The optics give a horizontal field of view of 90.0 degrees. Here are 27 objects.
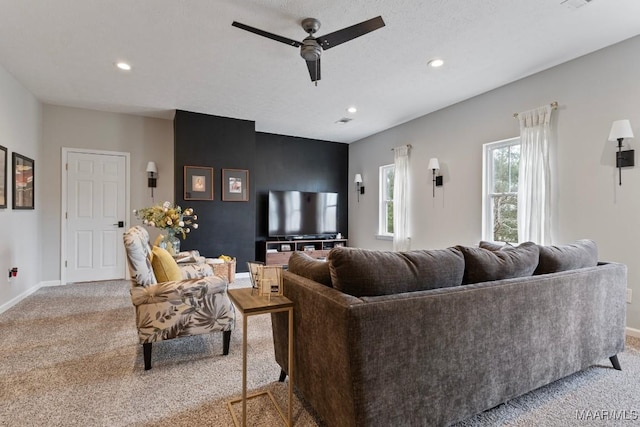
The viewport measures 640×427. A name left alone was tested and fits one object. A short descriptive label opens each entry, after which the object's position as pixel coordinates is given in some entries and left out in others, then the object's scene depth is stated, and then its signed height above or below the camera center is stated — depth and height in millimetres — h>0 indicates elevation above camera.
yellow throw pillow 2514 -432
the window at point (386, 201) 6113 +229
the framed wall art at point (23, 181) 3791 +381
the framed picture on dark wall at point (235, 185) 5176 +449
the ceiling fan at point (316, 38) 2295 +1339
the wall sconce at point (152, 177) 5202 +576
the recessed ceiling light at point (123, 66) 3347 +1557
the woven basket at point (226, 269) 4426 -801
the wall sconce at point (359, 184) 6656 +599
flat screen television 6074 -29
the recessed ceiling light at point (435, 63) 3256 +1555
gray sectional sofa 1317 -559
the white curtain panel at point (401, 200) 5363 +209
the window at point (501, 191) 3932 +287
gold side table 1524 -465
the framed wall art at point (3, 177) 3416 +375
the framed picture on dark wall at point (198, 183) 4895 +458
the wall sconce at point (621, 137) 2764 +665
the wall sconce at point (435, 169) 4742 +666
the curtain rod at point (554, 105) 3368 +1139
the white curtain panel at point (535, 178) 3408 +385
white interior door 4852 -63
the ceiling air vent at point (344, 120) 5262 +1553
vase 3562 -343
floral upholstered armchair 2252 -670
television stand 5883 -688
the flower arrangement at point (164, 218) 3436 -64
